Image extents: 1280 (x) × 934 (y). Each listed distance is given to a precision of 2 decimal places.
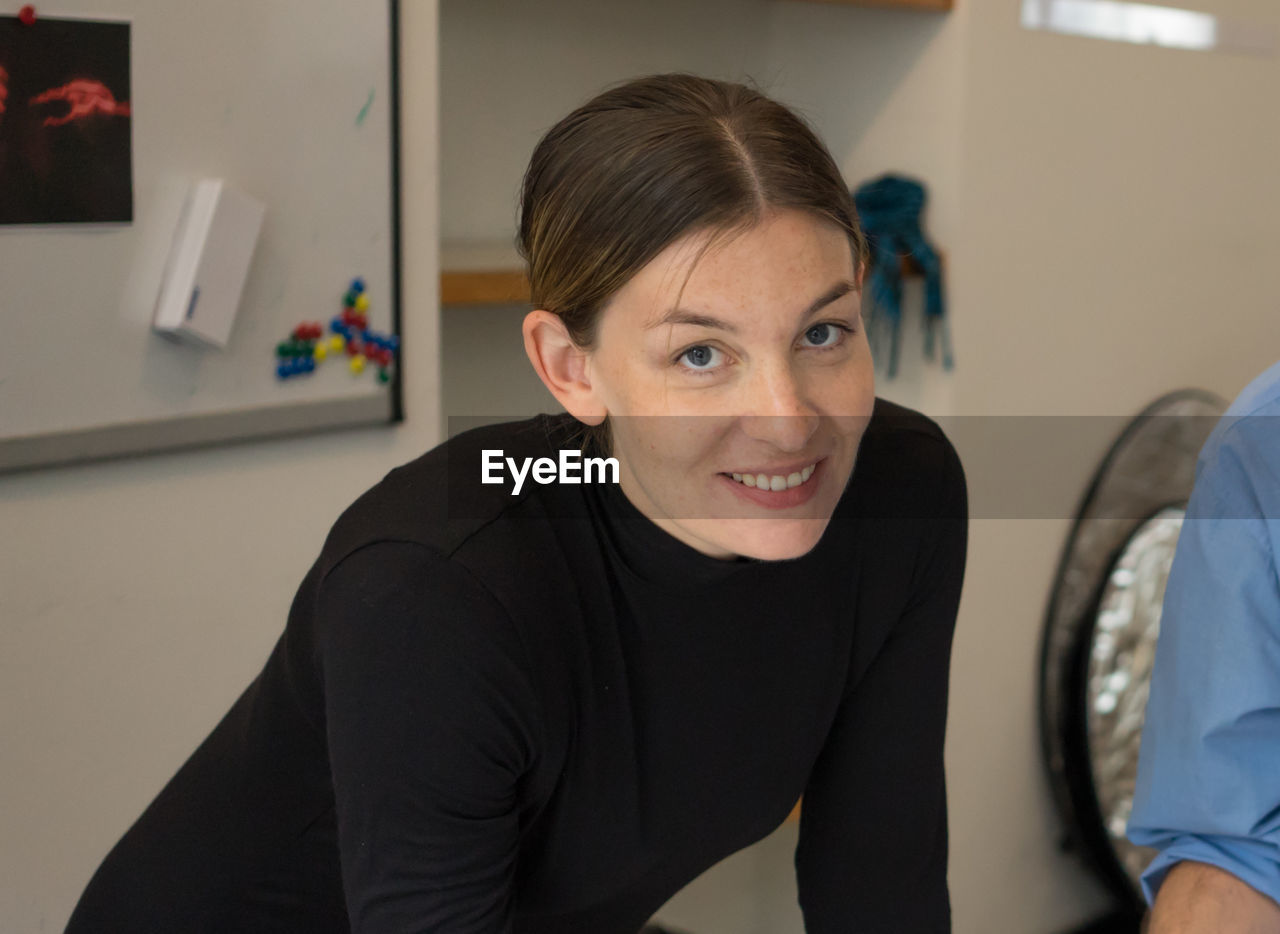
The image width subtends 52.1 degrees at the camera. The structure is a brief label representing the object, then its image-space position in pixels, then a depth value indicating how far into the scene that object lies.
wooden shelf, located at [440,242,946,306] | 1.49
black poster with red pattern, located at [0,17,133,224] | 1.11
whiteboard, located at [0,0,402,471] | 1.17
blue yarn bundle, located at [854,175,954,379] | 1.81
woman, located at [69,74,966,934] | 0.81
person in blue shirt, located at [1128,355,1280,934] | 0.88
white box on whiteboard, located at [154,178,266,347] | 1.23
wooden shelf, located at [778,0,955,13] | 1.70
